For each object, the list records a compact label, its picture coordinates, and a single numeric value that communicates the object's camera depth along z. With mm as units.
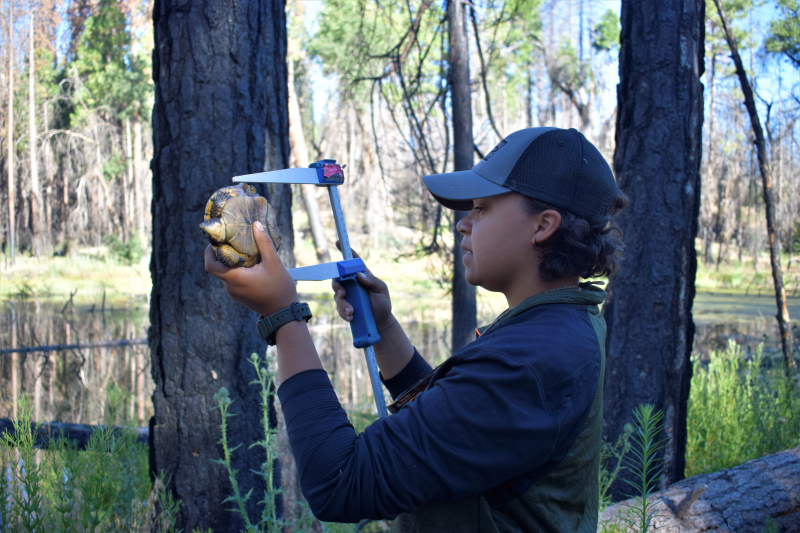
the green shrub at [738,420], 4055
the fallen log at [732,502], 2576
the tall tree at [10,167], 12930
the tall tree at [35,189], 15570
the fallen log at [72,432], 3924
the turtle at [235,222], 1394
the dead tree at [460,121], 6172
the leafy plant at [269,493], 2004
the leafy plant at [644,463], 1663
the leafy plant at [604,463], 2821
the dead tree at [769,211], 5137
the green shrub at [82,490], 1732
